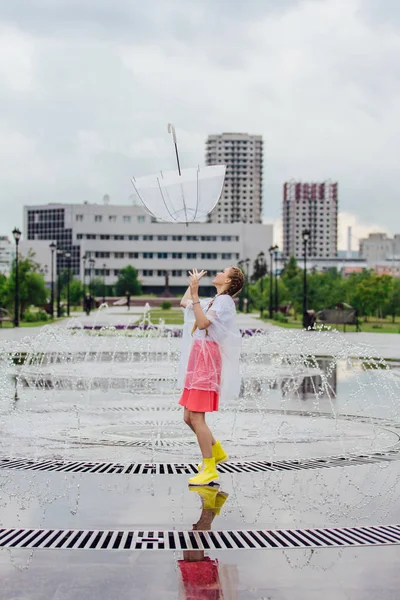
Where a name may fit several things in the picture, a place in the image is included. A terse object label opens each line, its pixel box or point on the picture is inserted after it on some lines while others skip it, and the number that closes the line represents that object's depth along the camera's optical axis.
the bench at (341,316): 39.12
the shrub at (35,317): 46.06
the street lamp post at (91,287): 108.94
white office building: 139.12
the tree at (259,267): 137.00
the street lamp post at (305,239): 40.73
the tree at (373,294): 51.19
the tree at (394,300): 56.00
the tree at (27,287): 50.41
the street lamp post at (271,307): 55.62
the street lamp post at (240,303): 85.31
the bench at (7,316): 40.95
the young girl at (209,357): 6.89
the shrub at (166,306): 78.39
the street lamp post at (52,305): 53.22
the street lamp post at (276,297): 57.73
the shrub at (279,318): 48.72
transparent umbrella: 7.40
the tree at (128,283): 124.38
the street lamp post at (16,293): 39.28
